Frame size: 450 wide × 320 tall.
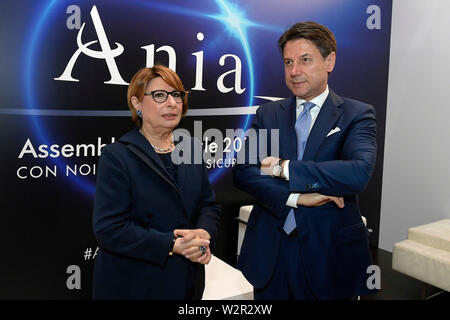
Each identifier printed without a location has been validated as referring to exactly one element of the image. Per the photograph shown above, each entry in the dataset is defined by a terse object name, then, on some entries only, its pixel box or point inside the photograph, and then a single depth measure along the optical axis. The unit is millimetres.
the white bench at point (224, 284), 2744
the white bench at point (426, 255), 3527
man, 1867
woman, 1794
